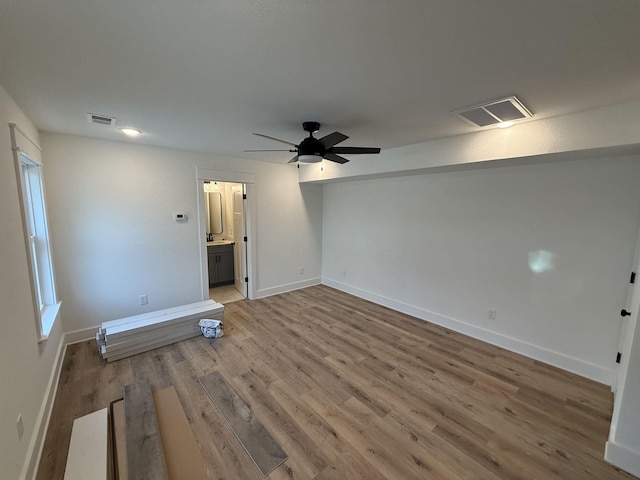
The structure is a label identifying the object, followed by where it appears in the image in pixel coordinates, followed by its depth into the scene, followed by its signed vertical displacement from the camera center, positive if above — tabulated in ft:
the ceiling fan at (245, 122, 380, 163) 8.14 +1.94
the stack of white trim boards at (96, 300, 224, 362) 9.64 -4.80
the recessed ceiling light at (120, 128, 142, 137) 9.48 +2.80
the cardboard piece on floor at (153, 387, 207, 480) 5.62 -5.57
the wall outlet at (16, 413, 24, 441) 5.10 -4.33
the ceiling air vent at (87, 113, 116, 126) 8.09 +2.79
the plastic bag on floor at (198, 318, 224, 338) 11.34 -5.15
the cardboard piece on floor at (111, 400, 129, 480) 5.52 -5.50
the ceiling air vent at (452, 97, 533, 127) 6.77 +2.80
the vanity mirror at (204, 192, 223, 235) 19.62 -0.26
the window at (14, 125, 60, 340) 8.95 -1.12
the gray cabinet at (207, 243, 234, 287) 17.87 -3.83
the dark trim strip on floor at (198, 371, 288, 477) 5.94 -5.60
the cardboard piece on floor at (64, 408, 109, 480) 5.54 -5.57
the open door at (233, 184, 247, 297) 16.05 -1.97
